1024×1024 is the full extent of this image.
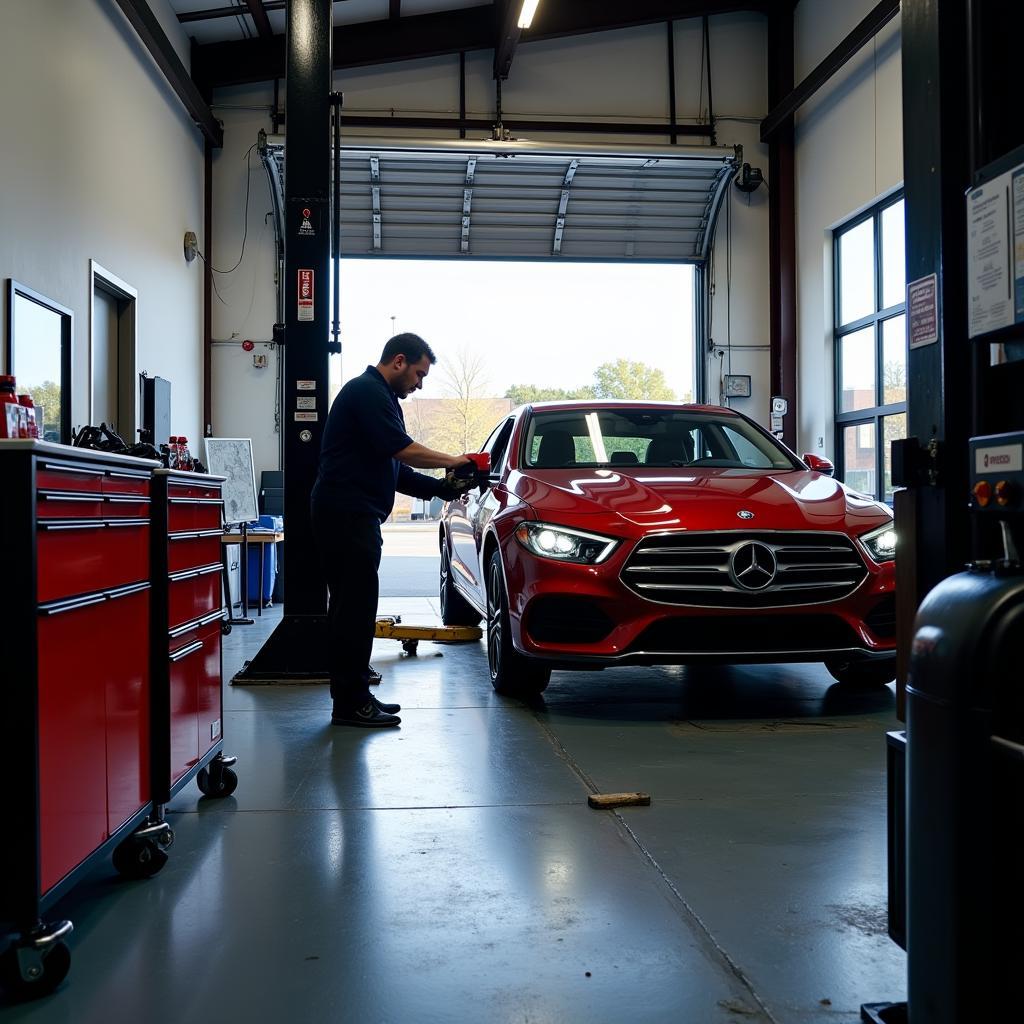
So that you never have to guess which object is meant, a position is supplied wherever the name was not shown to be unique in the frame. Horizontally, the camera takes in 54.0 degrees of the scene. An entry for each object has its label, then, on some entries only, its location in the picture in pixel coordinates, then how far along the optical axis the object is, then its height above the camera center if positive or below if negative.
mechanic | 4.22 +0.03
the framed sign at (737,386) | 12.31 +1.60
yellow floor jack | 6.17 -0.72
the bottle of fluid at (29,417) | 2.11 +0.22
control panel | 1.39 +0.06
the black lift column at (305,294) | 5.54 +1.27
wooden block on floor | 3.01 -0.85
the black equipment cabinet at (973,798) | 1.35 -0.39
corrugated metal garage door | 11.54 +3.87
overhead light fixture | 9.44 +4.83
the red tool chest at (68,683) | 1.83 -0.33
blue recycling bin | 10.00 -0.52
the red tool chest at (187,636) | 2.61 -0.33
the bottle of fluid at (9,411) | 2.02 +0.22
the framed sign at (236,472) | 9.27 +0.48
